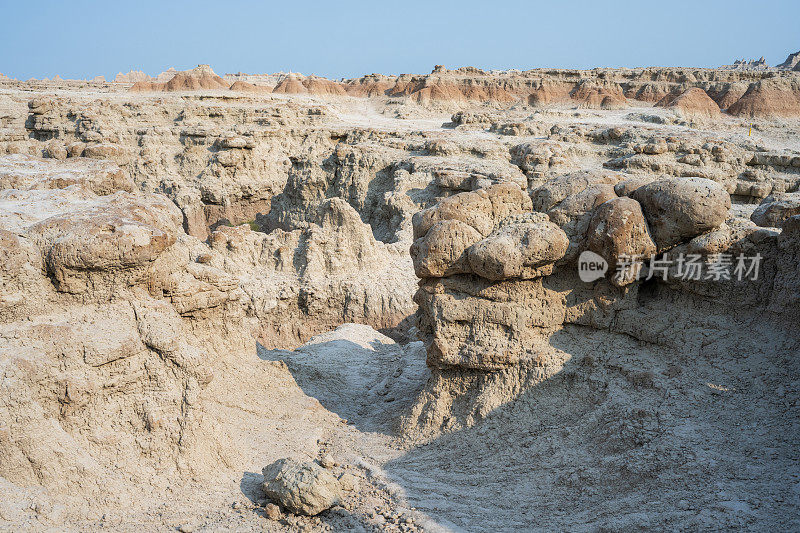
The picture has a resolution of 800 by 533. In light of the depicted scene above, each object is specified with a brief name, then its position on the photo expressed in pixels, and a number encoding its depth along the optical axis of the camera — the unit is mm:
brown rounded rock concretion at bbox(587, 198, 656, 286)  5848
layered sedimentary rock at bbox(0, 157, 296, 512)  4754
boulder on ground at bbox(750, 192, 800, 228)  6217
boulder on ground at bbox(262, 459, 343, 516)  4918
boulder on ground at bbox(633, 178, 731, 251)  5691
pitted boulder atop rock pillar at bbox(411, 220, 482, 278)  6289
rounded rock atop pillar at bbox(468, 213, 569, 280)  5957
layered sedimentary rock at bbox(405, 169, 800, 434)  5758
